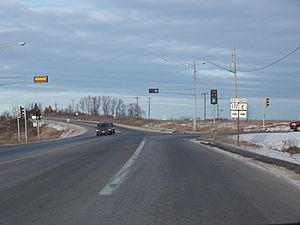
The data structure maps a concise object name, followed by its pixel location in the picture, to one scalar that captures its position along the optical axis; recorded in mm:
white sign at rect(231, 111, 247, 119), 34225
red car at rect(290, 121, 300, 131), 62122
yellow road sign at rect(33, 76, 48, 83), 47219
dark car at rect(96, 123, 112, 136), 67500
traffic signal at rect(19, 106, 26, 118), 66062
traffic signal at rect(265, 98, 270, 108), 65812
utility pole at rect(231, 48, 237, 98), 48822
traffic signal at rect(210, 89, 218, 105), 54125
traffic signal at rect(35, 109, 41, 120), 68312
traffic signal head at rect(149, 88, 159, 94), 76812
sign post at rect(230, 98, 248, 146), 33906
